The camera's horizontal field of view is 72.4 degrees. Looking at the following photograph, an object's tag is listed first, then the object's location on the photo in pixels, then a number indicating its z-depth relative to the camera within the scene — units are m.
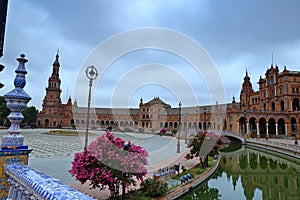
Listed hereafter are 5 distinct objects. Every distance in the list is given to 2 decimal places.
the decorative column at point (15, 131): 2.64
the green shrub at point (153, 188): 7.04
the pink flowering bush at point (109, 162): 5.79
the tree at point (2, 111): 50.09
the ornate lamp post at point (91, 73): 10.77
